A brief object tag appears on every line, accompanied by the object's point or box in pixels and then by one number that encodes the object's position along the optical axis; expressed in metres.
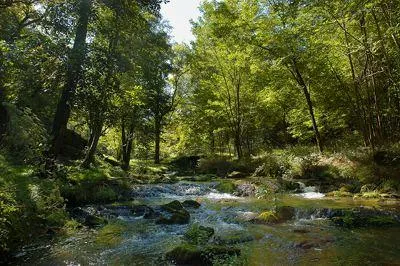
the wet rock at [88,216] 10.39
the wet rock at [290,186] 17.15
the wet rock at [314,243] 8.09
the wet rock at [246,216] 10.95
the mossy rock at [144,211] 11.87
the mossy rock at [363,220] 9.88
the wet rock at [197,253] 6.98
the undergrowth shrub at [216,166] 26.99
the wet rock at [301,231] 9.38
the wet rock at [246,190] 16.44
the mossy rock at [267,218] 10.63
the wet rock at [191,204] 13.65
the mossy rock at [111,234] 8.63
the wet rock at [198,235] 8.20
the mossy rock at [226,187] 17.64
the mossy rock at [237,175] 23.64
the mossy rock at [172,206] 12.39
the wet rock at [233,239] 8.49
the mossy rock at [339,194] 14.79
